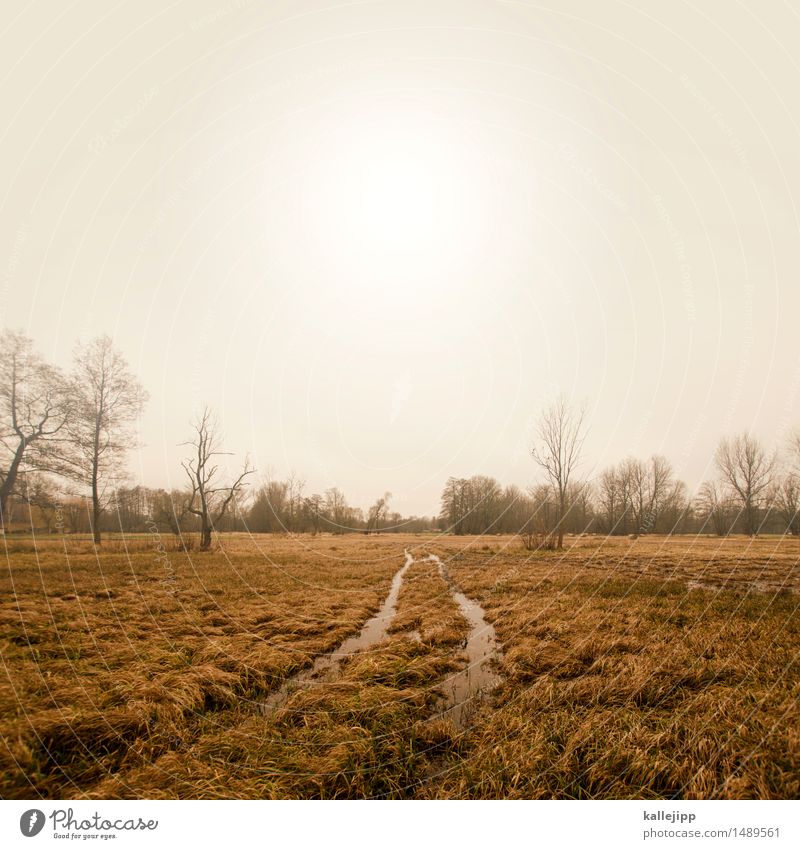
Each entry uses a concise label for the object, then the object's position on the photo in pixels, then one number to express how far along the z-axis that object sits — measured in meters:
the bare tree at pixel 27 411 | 19.81
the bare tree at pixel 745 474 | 49.31
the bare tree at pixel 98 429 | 23.70
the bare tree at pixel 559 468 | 30.22
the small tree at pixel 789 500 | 49.97
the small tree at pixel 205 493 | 26.27
